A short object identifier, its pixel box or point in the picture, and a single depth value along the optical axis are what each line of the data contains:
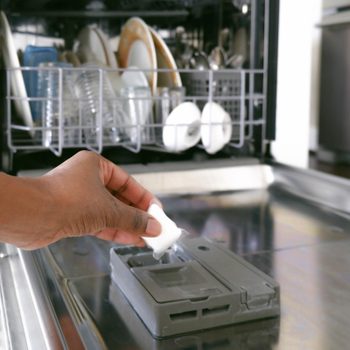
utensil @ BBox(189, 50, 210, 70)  1.22
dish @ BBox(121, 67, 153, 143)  1.08
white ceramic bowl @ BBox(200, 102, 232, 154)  1.08
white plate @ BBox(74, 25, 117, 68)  1.23
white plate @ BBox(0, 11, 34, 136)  1.00
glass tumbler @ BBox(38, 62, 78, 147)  1.01
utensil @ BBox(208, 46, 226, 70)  1.23
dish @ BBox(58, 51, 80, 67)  1.20
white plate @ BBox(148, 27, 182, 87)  1.15
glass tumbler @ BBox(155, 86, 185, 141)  1.11
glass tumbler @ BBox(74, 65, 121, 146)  1.04
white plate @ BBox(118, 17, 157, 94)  1.15
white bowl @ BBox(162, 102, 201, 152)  1.06
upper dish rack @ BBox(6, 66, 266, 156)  1.01
